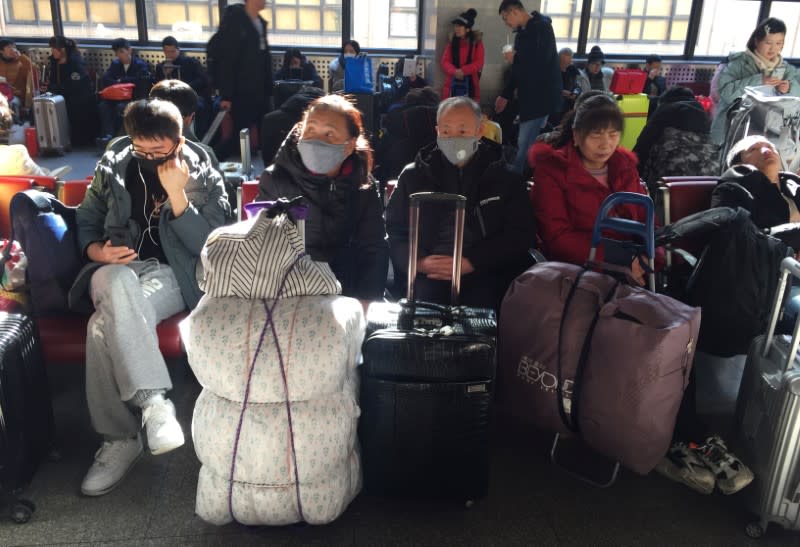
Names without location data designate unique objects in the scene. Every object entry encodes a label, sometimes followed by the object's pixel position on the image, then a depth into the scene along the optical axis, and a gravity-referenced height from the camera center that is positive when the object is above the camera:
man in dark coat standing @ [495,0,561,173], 5.50 -0.13
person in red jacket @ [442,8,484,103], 8.23 -0.11
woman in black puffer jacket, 2.61 -0.56
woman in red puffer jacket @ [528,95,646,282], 2.91 -0.53
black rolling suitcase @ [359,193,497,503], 2.02 -1.02
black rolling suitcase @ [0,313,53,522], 2.12 -1.18
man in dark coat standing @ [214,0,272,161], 5.37 -0.15
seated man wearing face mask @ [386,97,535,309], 2.83 -0.66
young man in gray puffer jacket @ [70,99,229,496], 2.33 -0.81
